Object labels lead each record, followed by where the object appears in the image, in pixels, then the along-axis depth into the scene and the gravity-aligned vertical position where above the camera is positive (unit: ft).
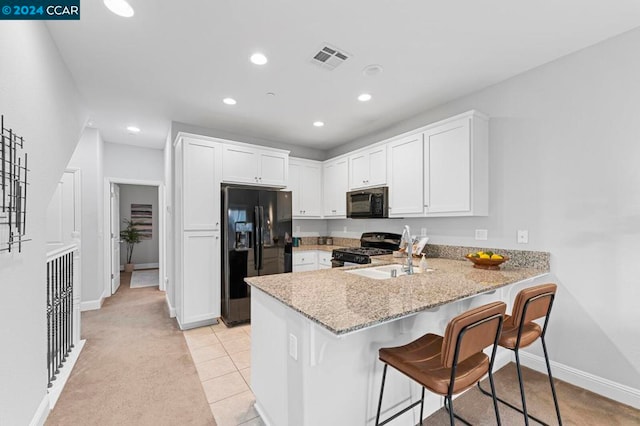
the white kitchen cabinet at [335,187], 14.55 +1.57
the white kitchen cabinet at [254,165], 12.46 +2.38
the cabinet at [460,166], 9.02 +1.66
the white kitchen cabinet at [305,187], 15.37 +1.61
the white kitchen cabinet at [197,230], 11.39 -0.58
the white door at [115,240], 16.47 -1.45
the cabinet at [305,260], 14.21 -2.31
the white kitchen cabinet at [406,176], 10.57 +1.56
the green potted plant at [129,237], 24.03 -1.75
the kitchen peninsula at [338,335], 4.46 -2.29
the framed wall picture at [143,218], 25.93 -0.14
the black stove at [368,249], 11.44 -1.55
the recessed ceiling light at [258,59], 7.72 +4.44
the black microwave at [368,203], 11.99 +0.57
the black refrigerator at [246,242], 11.77 -1.15
